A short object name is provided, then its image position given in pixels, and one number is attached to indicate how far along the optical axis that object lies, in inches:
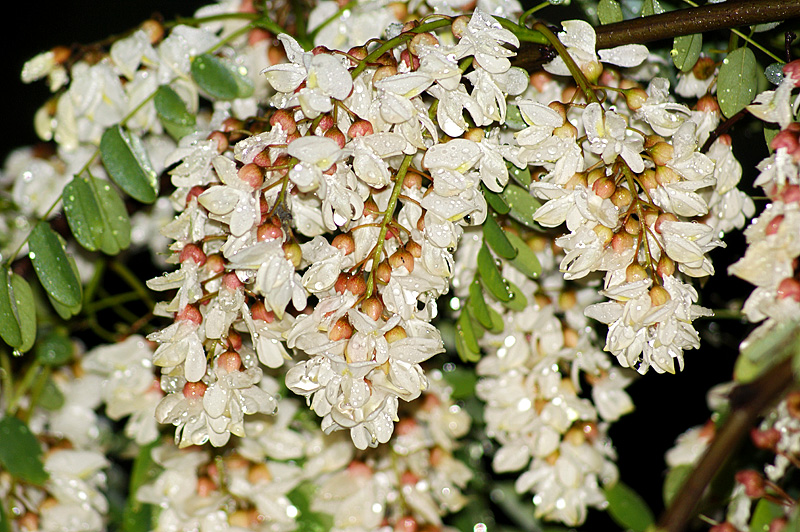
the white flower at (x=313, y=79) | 43.9
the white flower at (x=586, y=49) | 45.2
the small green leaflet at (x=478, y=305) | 46.6
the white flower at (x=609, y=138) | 44.5
